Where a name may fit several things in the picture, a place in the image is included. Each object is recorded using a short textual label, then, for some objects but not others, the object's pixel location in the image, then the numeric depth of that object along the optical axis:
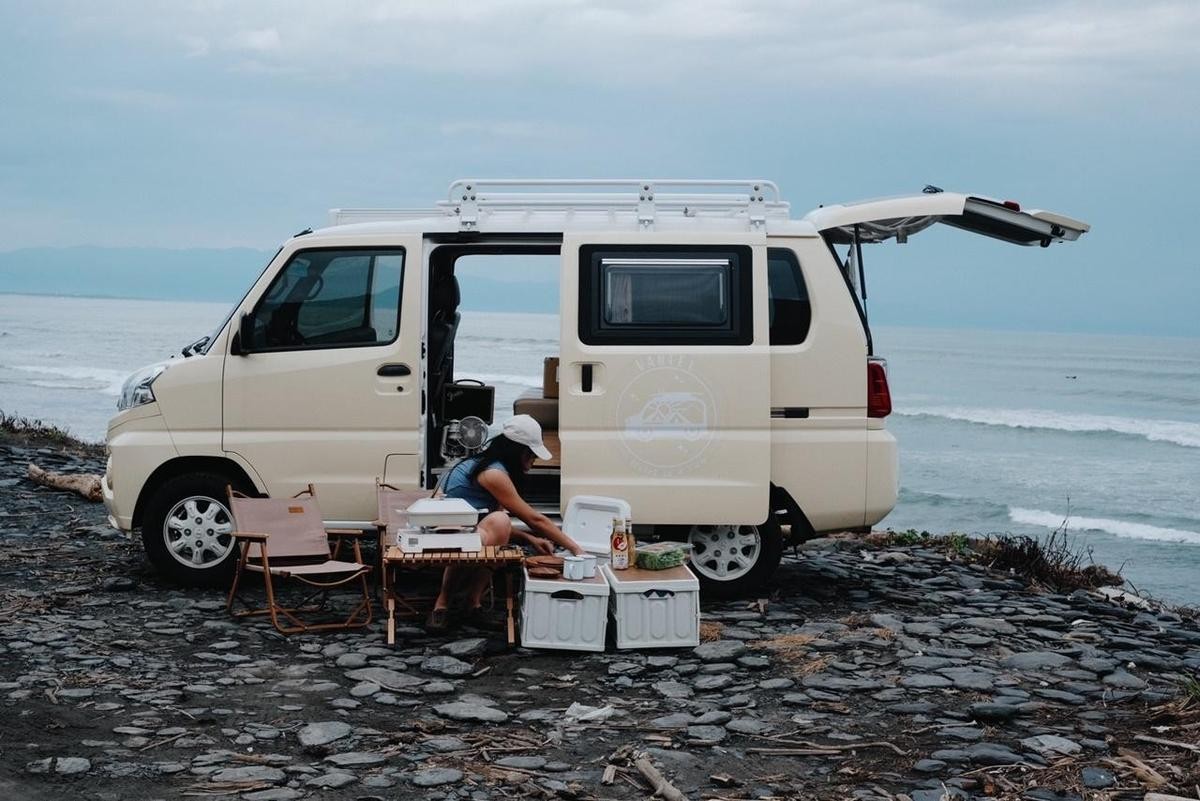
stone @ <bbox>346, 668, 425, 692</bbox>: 6.46
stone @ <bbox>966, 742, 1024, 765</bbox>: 5.36
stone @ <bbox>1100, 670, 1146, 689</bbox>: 6.59
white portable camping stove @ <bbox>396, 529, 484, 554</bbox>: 7.05
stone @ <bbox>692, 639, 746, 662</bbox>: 7.01
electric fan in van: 9.23
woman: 7.43
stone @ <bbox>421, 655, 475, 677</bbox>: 6.70
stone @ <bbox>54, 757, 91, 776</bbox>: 5.11
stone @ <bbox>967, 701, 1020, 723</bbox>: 5.98
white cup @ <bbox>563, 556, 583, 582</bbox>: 7.17
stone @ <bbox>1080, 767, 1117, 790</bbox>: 5.08
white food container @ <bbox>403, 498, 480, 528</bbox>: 7.04
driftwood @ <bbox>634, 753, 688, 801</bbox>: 4.91
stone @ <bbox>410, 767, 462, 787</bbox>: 5.09
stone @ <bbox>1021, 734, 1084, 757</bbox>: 5.48
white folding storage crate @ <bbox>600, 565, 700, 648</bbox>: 7.12
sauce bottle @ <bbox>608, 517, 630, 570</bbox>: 7.42
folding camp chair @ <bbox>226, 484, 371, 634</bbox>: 7.57
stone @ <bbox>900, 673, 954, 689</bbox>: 6.52
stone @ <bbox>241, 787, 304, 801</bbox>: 4.89
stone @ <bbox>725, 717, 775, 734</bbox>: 5.79
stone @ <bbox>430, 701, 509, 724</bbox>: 5.92
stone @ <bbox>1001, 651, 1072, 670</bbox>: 7.00
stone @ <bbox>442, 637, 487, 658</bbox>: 7.04
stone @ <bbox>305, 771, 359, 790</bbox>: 5.04
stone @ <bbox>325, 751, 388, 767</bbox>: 5.30
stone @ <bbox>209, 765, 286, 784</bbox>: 5.09
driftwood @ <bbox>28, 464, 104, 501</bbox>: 12.73
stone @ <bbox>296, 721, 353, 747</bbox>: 5.56
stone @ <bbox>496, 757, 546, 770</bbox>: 5.30
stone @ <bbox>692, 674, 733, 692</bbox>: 6.48
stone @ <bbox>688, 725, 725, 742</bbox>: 5.65
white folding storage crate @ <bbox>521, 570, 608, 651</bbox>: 7.06
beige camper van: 7.93
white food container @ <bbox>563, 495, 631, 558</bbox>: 7.72
